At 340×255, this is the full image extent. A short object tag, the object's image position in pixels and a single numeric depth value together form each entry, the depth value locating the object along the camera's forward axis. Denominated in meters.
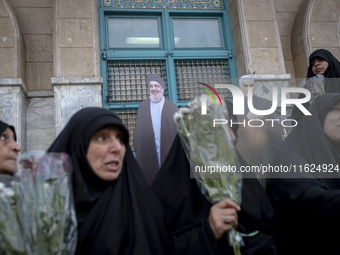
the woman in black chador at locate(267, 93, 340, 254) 1.83
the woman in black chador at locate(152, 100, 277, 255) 1.73
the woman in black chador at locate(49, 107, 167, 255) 1.68
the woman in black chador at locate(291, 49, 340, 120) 4.04
